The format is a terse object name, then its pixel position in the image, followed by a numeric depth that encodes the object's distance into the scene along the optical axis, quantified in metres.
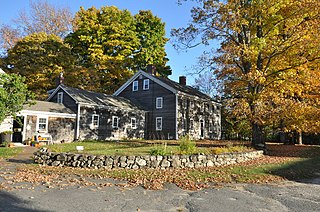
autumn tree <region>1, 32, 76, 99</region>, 31.55
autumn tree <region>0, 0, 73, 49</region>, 35.66
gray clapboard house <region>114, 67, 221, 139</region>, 27.06
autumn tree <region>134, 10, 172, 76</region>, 40.74
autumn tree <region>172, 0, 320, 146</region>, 14.33
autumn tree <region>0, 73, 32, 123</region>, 15.70
